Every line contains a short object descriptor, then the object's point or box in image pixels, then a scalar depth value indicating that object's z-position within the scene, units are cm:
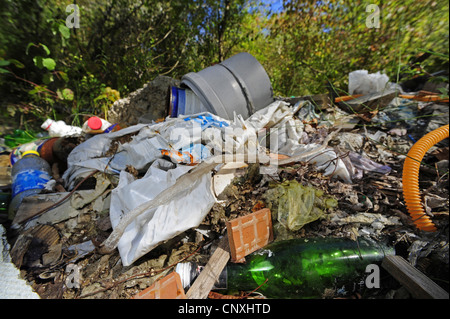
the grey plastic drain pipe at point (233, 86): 71
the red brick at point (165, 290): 39
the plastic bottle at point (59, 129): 83
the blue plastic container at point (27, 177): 56
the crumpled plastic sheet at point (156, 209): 44
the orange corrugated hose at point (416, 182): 45
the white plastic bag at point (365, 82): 83
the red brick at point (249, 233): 43
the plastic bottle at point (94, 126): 74
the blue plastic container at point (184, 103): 76
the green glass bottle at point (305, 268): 41
